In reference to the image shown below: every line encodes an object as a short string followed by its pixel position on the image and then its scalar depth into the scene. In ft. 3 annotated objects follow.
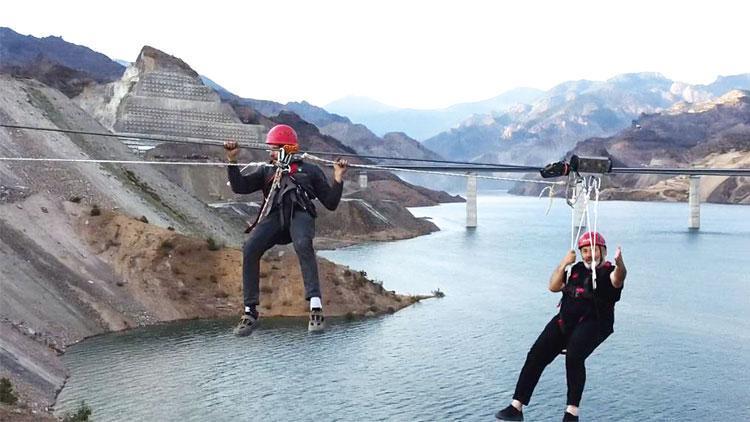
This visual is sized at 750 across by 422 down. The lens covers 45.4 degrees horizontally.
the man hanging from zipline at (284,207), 38.27
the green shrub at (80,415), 89.97
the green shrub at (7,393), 90.91
